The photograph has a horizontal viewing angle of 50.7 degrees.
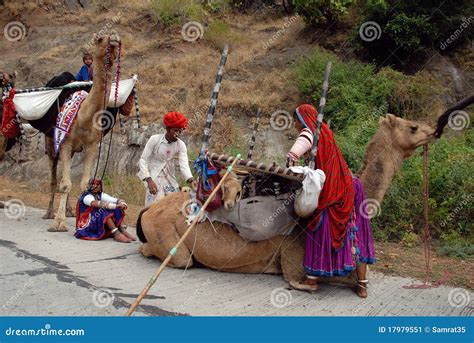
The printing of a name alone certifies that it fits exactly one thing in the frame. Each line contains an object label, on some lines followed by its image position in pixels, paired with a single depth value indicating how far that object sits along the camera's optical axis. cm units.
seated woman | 701
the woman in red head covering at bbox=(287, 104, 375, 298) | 465
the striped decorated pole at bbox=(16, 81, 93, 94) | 831
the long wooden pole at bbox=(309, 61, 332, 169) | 452
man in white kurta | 676
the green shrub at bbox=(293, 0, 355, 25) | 1727
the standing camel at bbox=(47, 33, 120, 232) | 720
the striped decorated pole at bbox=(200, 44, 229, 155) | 479
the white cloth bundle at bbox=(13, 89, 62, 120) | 821
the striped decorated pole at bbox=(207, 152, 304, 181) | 454
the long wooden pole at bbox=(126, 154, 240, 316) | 367
